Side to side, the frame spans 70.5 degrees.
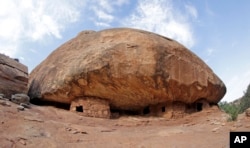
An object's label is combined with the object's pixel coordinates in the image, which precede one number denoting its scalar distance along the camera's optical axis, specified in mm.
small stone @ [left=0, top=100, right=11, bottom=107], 5412
